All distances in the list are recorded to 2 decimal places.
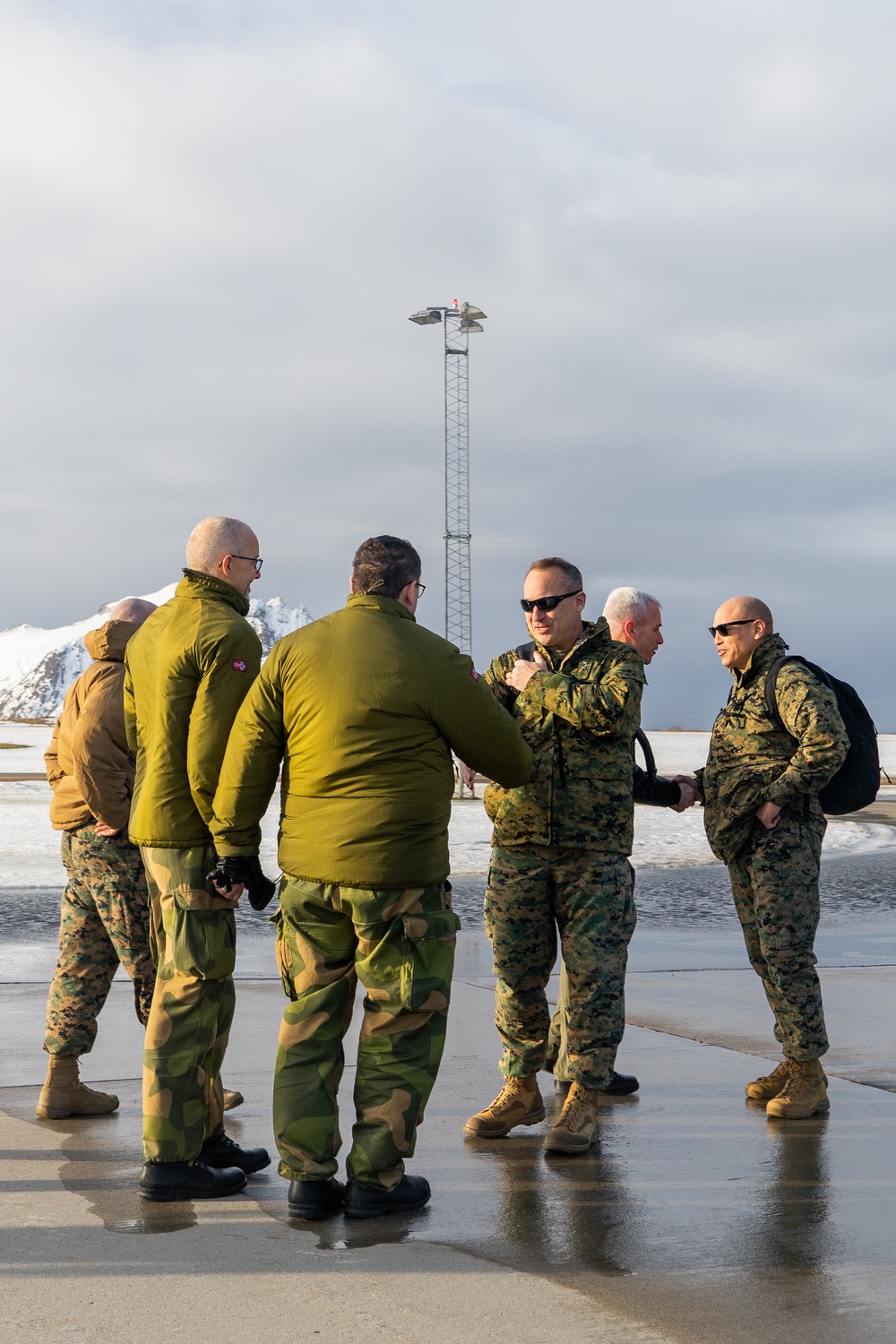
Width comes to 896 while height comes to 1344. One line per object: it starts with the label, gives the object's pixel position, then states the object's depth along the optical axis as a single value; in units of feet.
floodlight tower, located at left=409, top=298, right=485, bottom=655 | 99.81
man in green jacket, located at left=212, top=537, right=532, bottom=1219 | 13.70
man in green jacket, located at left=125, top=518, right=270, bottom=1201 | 14.38
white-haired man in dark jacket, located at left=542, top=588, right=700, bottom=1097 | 18.89
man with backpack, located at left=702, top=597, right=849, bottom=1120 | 18.02
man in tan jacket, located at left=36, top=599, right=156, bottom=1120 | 17.25
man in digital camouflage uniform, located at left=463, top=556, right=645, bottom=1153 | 16.42
